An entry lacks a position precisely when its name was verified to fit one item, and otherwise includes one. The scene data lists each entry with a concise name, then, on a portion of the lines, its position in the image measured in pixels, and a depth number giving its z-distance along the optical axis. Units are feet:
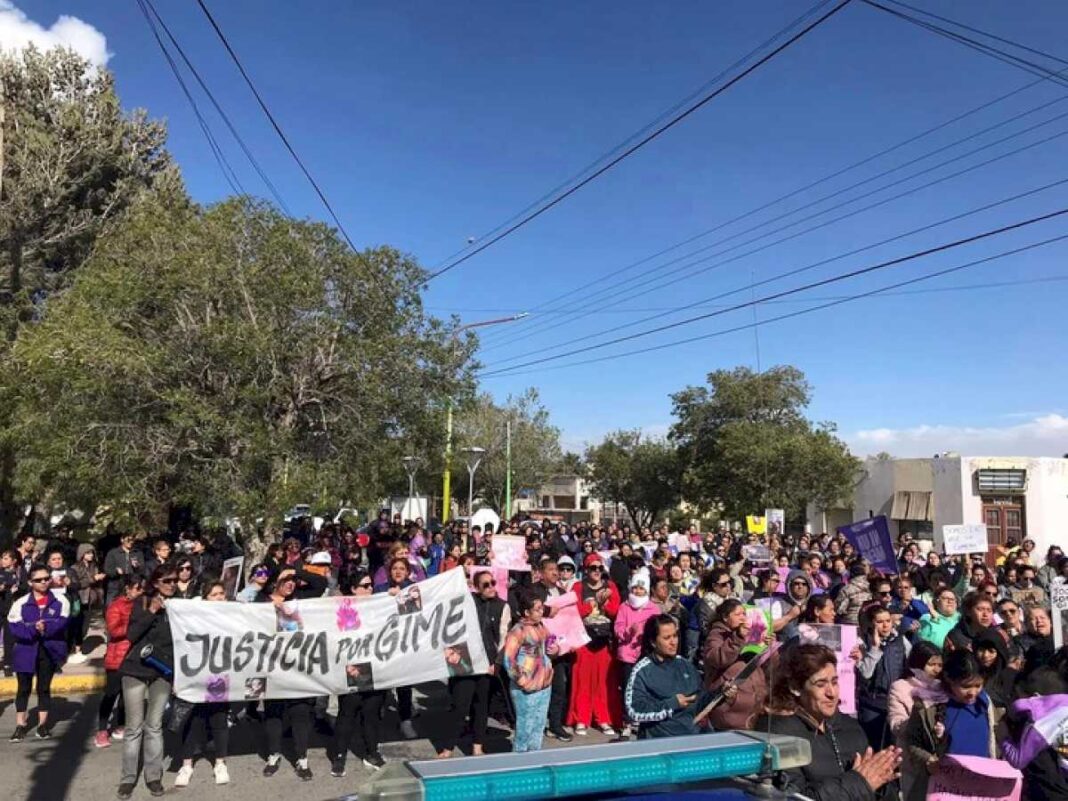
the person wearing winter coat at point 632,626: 26.00
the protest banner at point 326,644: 21.06
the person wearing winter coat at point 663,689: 15.49
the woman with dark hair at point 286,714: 21.40
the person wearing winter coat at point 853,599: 25.98
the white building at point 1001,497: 106.42
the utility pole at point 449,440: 48.52
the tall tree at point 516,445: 149.89
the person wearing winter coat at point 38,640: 23.72
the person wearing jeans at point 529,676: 20.85
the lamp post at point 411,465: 48.54
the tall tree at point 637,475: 169.89
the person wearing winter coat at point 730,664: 14.79
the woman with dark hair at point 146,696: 19.51
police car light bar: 6.26
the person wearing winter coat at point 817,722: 8.89
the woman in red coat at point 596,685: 26.78
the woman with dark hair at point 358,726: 21.95
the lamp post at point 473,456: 74.10
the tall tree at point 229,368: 36.76
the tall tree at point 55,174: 64.03
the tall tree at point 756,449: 125.70
